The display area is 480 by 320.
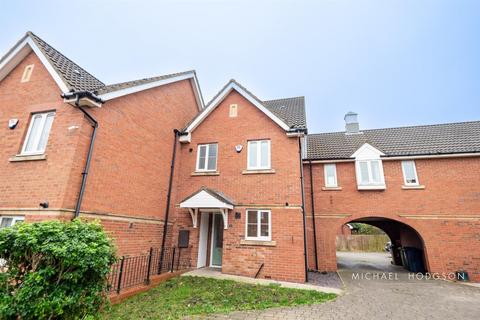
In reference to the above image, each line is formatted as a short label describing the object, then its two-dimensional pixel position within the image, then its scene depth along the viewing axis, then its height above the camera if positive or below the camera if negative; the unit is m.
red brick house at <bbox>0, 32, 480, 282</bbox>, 7.19 +2.07
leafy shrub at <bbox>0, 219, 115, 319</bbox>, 3.43 -0.96
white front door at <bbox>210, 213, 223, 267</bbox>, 10.74 -1.02
